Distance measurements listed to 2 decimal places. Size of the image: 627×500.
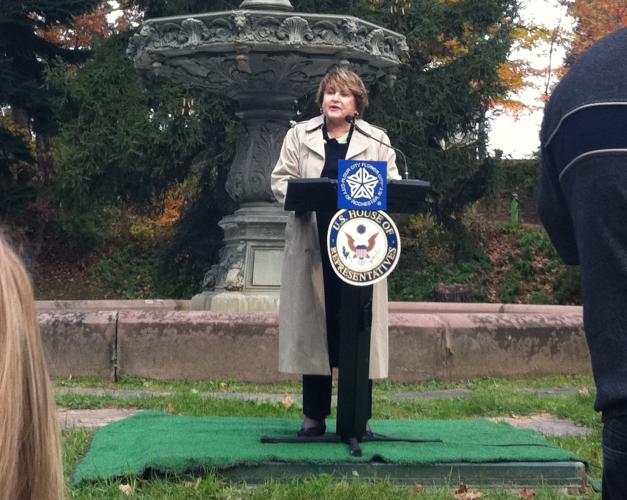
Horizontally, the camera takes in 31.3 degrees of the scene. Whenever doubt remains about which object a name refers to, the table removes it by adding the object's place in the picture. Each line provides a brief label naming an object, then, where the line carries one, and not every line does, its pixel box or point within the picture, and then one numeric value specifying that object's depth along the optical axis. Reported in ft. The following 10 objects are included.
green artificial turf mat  16.65
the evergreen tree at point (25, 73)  76.23
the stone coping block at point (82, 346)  29.09
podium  17.96
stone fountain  33.37
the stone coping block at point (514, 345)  30.60
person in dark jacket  7.62
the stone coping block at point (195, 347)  29.09
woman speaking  18.61
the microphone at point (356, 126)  18.93
